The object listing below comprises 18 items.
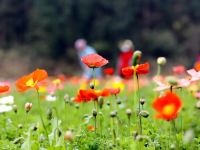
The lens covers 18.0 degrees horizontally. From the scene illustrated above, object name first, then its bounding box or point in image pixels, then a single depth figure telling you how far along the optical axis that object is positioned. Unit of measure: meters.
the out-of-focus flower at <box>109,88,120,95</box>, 2.94
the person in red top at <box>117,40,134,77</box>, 12.66
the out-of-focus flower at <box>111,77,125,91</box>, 5.82
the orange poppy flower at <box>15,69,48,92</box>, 2.91
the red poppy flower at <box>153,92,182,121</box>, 2.11
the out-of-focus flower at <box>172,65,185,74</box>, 4.96
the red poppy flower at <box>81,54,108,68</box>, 2.90
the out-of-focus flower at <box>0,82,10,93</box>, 2.83
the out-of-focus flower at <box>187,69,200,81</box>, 2.67
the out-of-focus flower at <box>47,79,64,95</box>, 4.60
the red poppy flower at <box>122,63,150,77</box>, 2.80
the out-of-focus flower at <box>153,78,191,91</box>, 2.57
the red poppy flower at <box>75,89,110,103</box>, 2.82
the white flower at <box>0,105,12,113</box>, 2.79
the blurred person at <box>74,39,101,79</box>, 12.32
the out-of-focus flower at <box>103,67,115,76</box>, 4.30
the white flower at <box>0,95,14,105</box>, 3.40
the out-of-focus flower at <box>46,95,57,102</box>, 4.28
